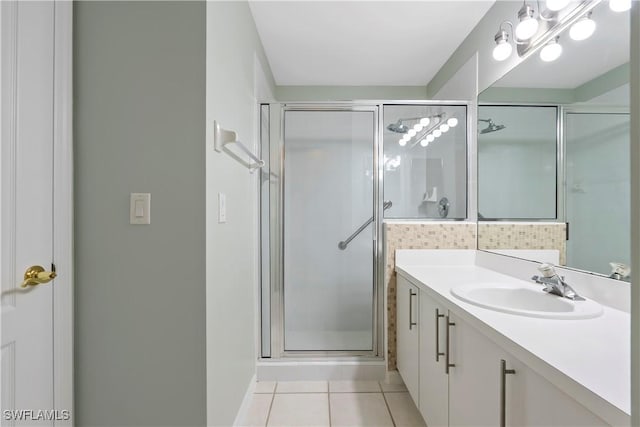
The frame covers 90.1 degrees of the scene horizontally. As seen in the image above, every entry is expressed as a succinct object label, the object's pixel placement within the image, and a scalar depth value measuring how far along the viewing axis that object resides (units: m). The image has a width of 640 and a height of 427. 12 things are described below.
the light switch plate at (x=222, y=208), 1.36
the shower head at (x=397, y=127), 2.33
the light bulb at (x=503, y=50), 1.73
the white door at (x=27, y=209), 0.93
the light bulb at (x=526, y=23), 1.55
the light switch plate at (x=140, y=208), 1.17
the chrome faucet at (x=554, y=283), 1.26
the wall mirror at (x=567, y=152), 1.16
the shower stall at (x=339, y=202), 2.30
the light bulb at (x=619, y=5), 1.15
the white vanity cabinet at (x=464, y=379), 0.77
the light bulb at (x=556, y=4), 1.38
